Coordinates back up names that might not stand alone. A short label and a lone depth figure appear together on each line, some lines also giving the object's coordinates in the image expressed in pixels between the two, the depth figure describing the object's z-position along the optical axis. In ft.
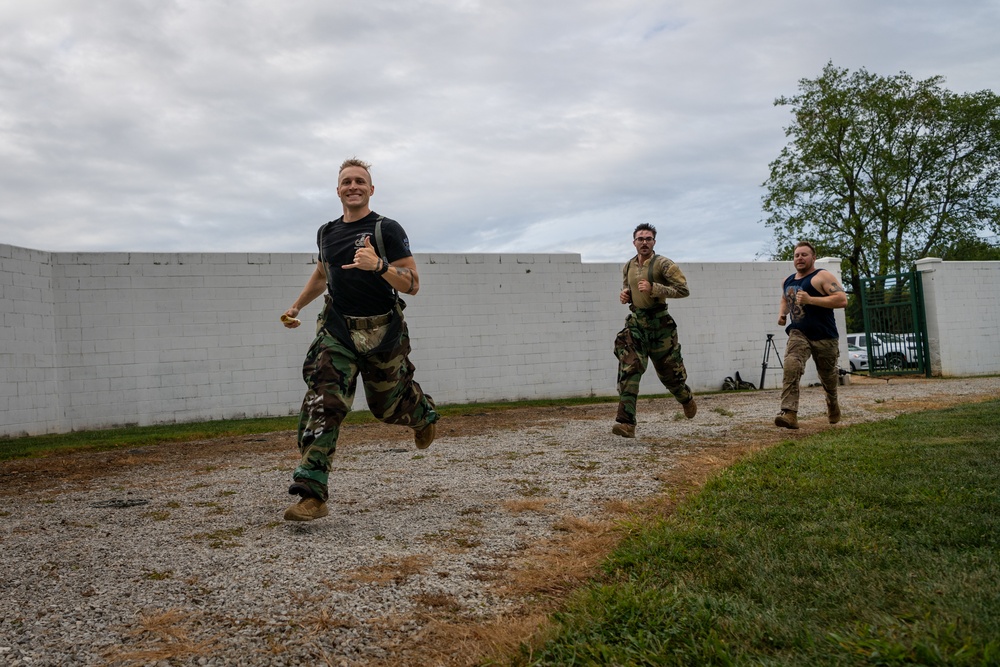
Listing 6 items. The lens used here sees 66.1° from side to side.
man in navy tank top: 24.93
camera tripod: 51.53
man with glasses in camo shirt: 23.26
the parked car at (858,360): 73.68
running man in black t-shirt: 13.66
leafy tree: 106.32
